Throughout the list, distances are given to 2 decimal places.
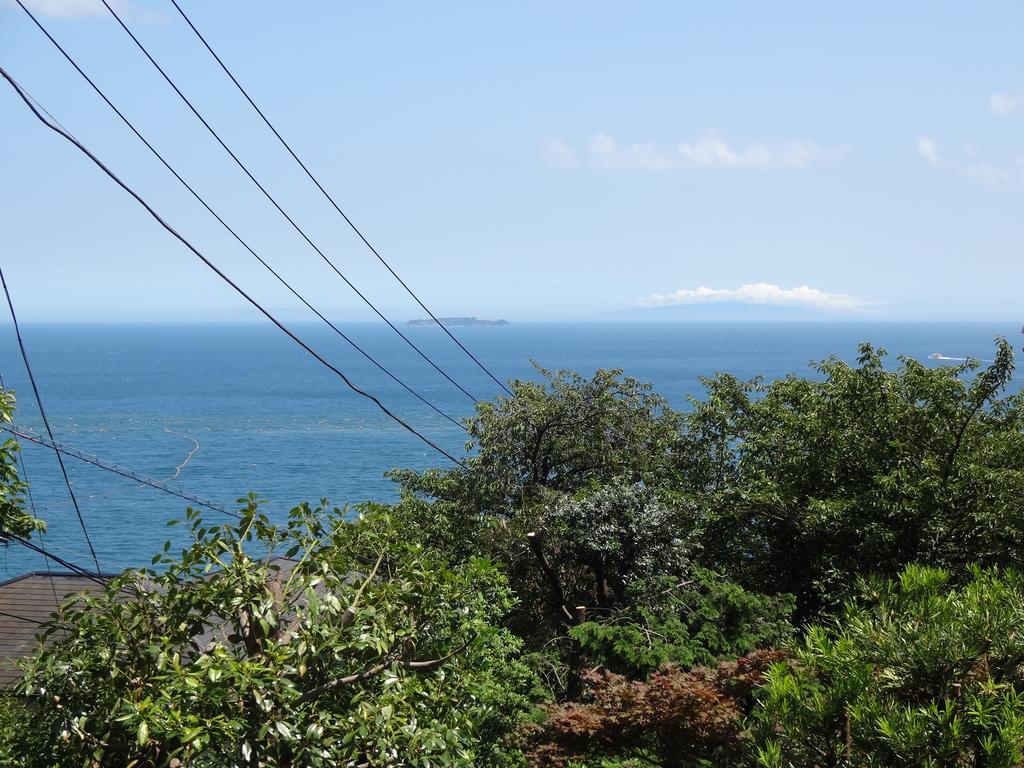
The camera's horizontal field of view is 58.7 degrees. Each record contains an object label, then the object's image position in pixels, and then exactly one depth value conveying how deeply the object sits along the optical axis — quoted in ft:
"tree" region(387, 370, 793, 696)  37.99
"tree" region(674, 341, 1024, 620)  41.78
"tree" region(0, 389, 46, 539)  25.96
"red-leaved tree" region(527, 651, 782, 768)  27.50
